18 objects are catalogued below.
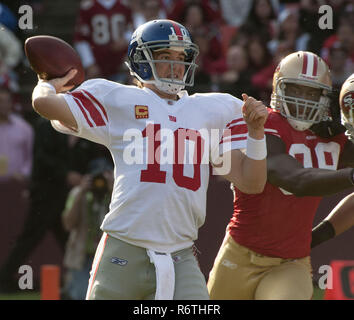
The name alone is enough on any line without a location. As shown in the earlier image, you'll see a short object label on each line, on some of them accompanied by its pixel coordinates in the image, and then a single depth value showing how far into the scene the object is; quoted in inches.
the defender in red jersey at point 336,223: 383.6
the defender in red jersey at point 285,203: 346.0
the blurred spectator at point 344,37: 648.4
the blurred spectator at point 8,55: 697.5
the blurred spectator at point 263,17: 694.5
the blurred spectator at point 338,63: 620.9
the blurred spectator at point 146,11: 691.4
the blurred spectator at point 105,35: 692.7
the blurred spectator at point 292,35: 657.6
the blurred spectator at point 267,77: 641.0
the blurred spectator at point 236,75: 650.2
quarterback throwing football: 299.1
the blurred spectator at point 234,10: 735.7
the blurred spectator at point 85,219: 570.9
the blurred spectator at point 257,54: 672.4
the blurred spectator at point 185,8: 693.3
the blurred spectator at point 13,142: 654.5
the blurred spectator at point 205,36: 685.3
